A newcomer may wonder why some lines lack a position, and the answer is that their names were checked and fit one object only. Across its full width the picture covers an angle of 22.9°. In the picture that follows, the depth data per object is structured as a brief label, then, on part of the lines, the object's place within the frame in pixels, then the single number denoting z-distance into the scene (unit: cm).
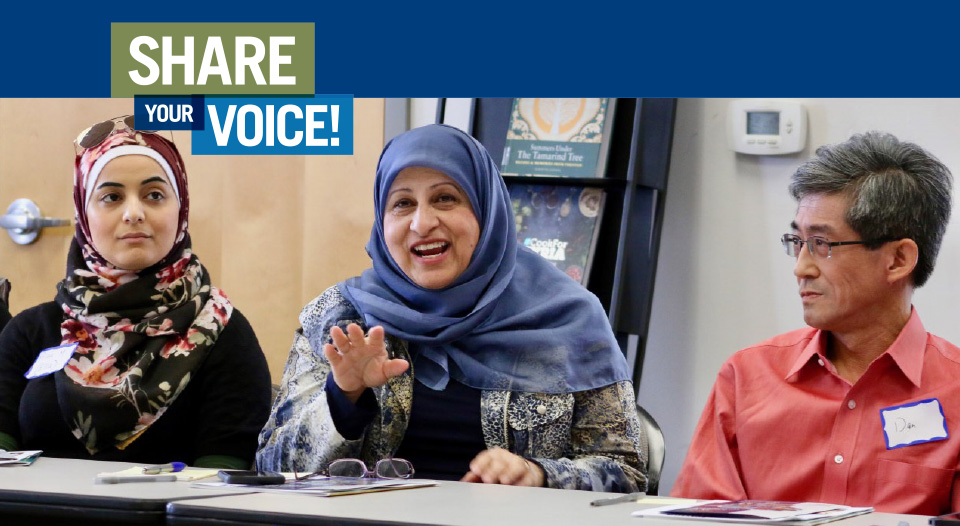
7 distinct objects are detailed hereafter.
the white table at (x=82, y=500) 269
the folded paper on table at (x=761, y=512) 261
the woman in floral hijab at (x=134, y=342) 328
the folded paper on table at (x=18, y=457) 302
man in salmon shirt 293
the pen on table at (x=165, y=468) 293
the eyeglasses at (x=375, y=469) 294
